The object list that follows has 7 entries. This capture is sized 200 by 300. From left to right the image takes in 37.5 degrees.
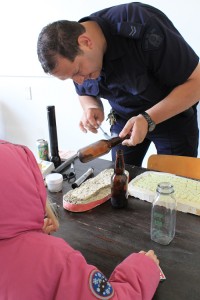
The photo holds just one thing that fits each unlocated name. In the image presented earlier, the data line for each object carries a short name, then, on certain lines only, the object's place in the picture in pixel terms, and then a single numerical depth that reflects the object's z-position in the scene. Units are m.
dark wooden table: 0.66
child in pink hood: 0.54
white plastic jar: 1.06
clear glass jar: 0.80
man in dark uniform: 1.01
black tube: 1.26
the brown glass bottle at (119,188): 0.95
